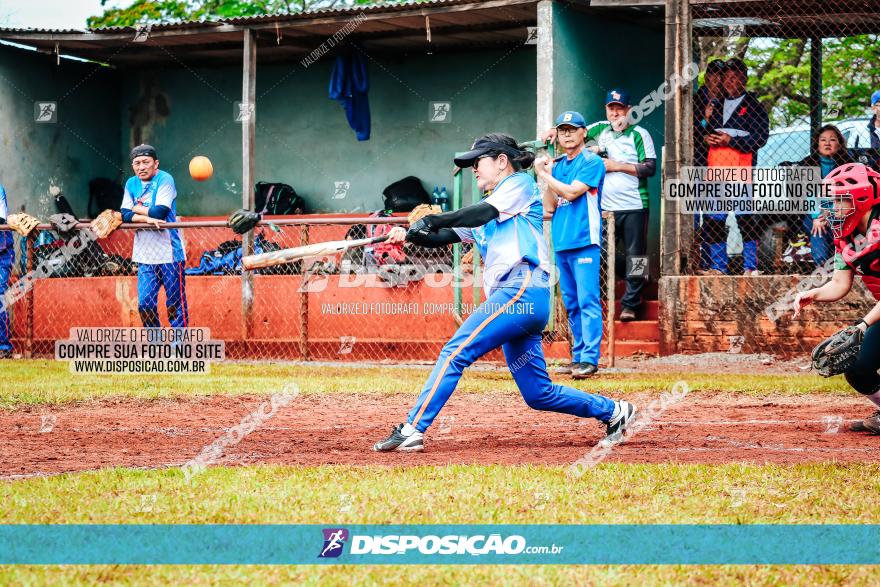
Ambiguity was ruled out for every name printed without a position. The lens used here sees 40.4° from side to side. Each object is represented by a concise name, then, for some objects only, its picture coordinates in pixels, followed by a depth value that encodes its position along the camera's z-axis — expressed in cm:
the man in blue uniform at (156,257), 1298
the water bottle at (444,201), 1825
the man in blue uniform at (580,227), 1129
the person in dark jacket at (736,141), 1324
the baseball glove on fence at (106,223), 1373
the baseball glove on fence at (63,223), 1448
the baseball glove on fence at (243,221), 992
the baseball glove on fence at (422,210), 1264
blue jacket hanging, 1812
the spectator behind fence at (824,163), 1286
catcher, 750
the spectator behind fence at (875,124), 1239
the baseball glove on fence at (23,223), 1459
